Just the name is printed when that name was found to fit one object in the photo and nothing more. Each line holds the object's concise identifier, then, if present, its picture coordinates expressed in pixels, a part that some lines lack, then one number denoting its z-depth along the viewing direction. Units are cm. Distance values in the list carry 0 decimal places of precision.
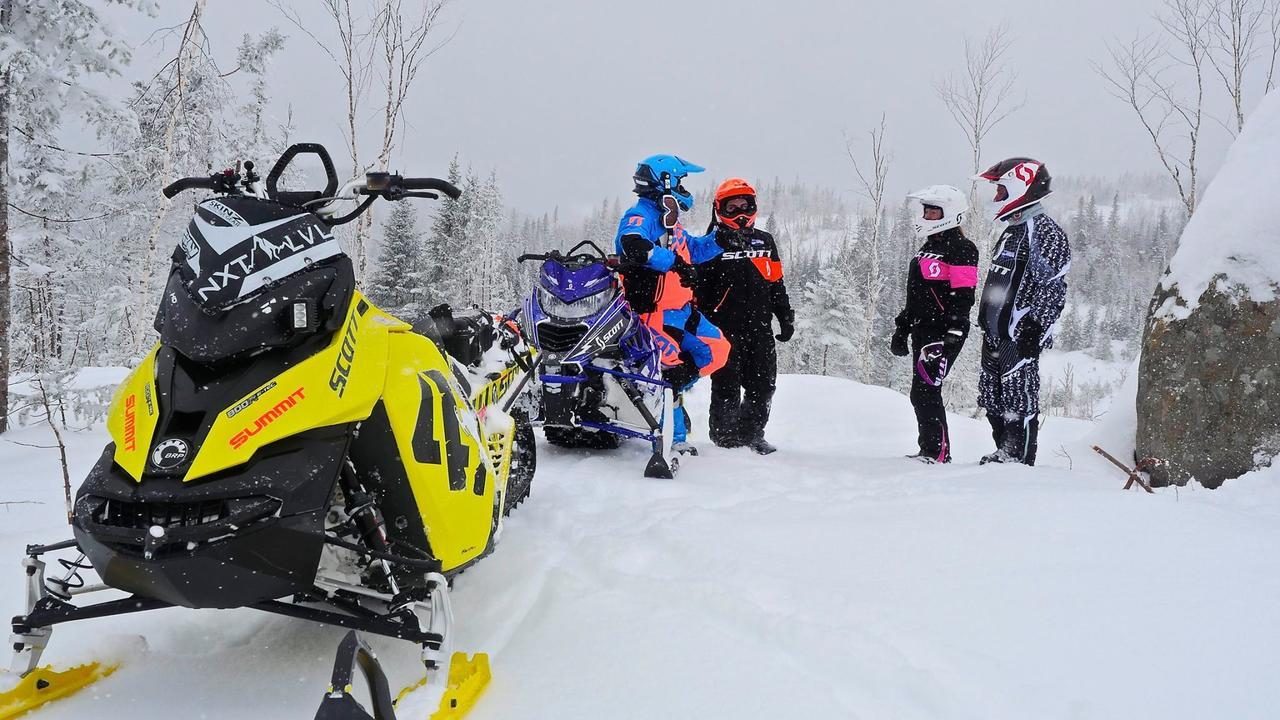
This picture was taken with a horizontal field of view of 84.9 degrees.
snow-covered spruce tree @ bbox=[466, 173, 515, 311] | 4100
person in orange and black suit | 596
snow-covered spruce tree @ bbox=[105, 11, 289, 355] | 984
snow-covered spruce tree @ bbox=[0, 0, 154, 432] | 791
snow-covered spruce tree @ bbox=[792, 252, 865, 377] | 3938
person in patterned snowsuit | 498
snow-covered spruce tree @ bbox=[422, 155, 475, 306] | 3020
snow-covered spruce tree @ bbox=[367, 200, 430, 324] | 2864
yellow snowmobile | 162
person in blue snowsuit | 517
